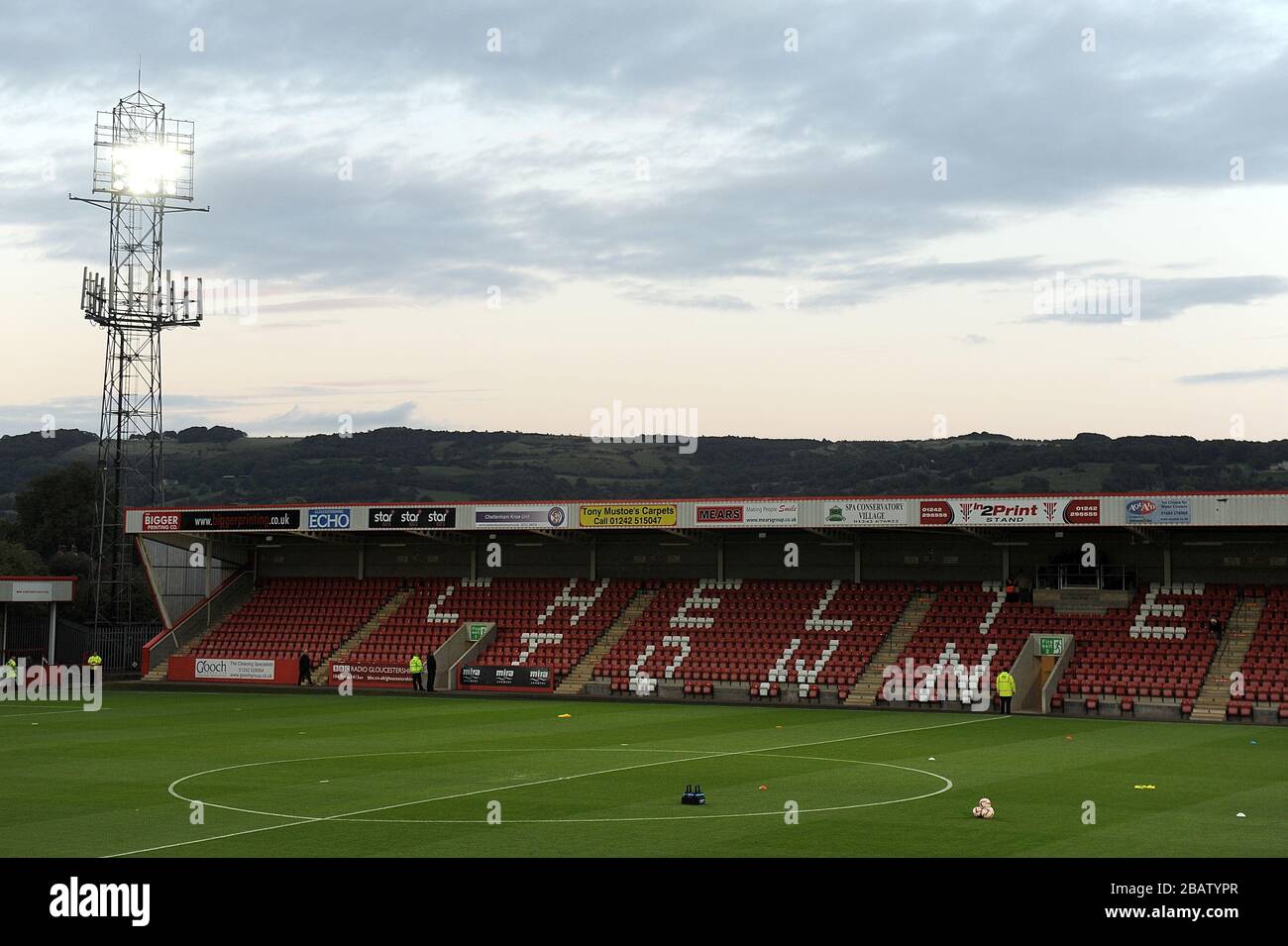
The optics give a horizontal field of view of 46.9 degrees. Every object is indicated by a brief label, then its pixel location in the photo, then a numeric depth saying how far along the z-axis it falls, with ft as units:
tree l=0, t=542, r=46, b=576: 390.01
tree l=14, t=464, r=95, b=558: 488.44
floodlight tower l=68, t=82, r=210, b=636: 237.86
